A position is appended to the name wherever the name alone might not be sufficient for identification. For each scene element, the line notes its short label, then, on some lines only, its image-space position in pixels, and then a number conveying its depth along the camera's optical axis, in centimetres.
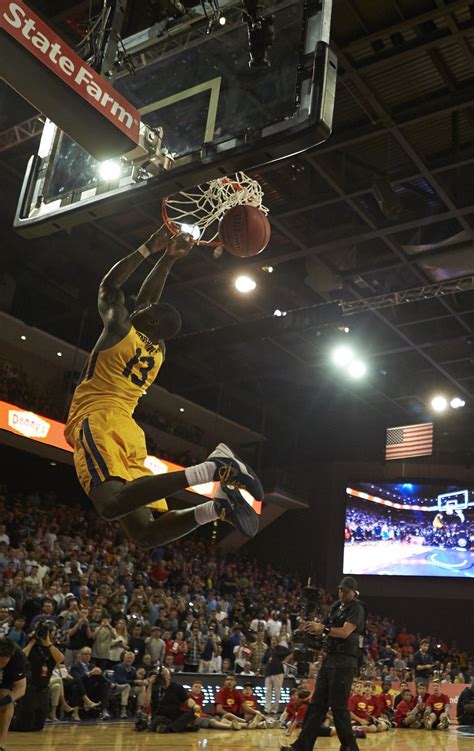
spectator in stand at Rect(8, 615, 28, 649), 1007
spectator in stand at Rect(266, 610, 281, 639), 1712
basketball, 572
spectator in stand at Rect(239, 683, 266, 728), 1201
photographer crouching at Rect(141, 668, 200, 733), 1046
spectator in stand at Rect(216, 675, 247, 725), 1191
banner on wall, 1533
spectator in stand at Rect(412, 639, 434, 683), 1581
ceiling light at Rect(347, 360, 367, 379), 1762
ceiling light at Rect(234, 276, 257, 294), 1430
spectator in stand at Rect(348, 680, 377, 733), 1294
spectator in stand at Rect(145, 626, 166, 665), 1248
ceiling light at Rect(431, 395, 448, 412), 1995
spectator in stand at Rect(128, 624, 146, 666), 1234
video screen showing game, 2367
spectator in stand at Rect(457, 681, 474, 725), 1449
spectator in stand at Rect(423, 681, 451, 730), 1420
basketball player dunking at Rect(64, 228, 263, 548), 428
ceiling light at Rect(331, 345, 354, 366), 1711
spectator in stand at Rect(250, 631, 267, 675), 1539
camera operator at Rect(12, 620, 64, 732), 893
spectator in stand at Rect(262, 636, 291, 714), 1348
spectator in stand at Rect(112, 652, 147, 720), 1144
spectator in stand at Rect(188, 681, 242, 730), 1146
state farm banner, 376
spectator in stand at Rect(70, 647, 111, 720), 1093
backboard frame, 426
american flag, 2033
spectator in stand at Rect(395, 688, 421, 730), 1427
